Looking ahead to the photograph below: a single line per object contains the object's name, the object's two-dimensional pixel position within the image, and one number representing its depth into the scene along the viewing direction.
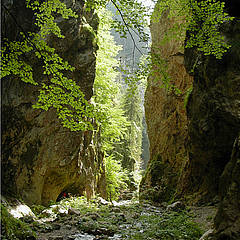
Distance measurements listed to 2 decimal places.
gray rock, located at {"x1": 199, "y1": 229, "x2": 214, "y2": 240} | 3.84
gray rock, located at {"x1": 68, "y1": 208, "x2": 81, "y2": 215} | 7.34
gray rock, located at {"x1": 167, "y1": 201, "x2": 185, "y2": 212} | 7.79
